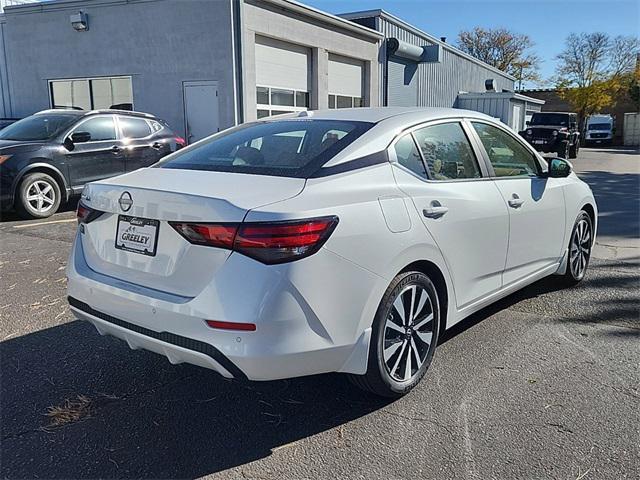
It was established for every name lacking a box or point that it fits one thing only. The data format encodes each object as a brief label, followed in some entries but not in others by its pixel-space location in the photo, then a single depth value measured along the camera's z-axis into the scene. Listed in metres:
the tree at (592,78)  47.25
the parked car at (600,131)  40.34
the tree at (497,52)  58.50
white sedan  2.53
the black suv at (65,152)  8.45
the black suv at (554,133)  23.86
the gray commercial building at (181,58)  14.52
